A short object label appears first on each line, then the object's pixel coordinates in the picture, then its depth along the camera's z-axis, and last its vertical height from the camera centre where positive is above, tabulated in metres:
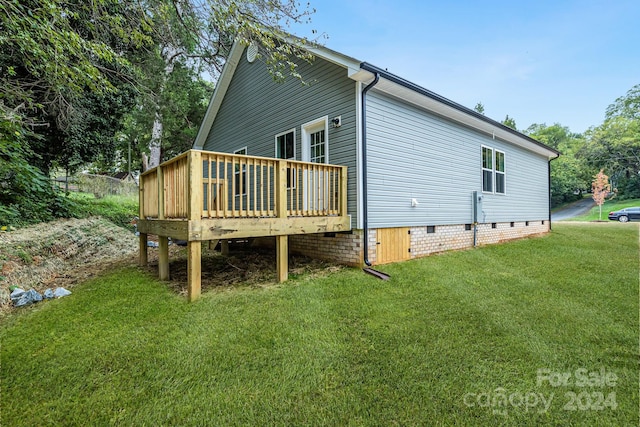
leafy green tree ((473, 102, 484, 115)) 42.09 +15.25
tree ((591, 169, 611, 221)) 25.16 +1.87
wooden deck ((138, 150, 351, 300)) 3.98 +0.05
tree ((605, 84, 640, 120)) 35.50 +13.12
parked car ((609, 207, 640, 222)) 20.09 -0.40
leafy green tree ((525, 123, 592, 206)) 34.07 +3.99
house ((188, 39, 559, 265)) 5.61 +1.53
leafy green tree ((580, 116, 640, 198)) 31.45 +6.70
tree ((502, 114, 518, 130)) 40.04 +12.44
